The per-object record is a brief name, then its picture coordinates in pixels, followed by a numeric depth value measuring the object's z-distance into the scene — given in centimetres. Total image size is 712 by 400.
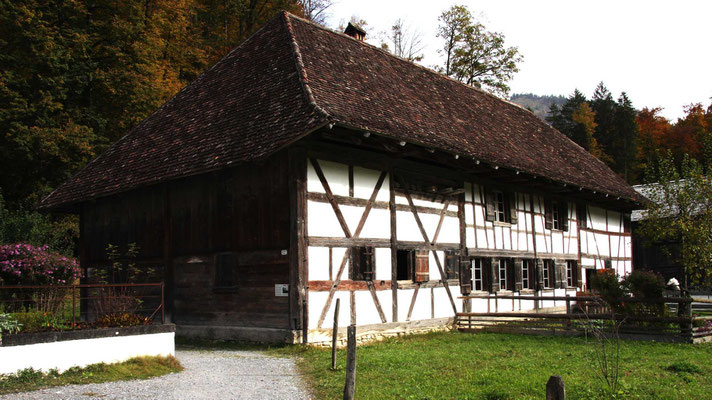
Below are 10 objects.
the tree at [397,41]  3569
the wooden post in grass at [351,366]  677
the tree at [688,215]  2123
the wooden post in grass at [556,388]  464
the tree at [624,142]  5422
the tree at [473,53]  3497
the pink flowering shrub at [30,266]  1686
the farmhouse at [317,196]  1288
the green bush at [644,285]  1388
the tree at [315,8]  3481
